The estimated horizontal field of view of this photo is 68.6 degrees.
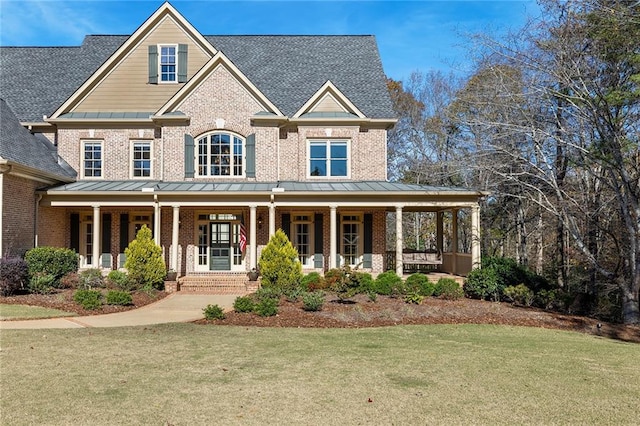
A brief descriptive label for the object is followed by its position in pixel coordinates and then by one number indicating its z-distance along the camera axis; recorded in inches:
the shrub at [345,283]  580.7
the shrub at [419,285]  643.5
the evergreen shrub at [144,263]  661.9
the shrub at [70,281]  629.3
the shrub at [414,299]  579.2
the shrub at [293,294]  589.9
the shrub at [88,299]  504.4
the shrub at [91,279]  624.3
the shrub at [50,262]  614.9
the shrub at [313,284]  651.5
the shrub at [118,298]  532.1
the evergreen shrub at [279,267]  657.6
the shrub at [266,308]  486.9
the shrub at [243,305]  499.5
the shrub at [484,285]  634.2
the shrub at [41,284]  576.4
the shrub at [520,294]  607.5
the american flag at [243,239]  768.3
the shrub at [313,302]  516.4
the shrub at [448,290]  633.6
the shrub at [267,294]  547.4
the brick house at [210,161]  746.8
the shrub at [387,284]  643.5
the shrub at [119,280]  637.4
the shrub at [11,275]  560.7
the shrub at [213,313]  471.5
